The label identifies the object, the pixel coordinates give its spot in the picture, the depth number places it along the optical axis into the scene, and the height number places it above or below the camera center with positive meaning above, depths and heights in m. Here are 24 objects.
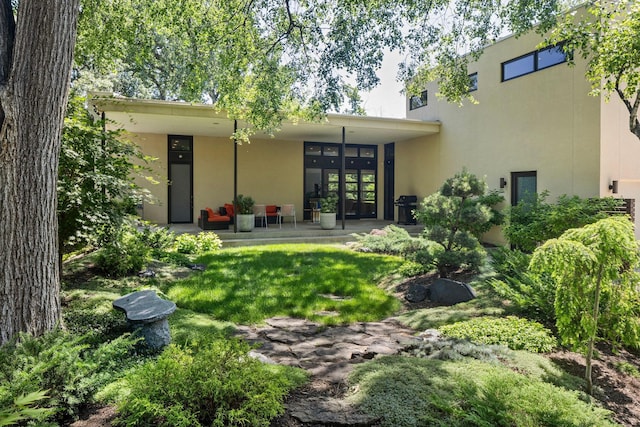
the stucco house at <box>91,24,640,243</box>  8.49 +1.82
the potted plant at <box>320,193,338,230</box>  12.27 -0.18
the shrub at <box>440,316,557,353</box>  3.58 -1.20
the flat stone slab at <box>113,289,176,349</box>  3.22 -0.89
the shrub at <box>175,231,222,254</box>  8.72 -0.83
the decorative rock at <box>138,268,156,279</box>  6.11 -1.03
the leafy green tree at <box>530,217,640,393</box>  2.82 -0.56
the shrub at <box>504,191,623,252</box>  6.50 -0.18
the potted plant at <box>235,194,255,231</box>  11.34 -0.20
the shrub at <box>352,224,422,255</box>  6.82 -0.76
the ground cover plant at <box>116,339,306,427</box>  1.94 -0.98
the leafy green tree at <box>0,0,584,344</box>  2.85 +2.58
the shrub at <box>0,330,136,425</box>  1.99 -0.92
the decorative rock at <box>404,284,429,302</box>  5.70 -1.25
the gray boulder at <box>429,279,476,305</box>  5.39 -1.17
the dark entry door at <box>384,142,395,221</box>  15.70 +1.07
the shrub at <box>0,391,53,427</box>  1.55 -0.83
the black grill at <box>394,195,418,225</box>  13.73 +0.08
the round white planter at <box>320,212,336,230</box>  12.32 -0.43
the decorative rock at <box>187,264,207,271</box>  6.99 -1.07
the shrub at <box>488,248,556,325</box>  4.17 -0.95
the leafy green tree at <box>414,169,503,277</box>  6.33 -0.21
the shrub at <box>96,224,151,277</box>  5.81 -0.78
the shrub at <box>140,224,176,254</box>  7.97 -0.68
